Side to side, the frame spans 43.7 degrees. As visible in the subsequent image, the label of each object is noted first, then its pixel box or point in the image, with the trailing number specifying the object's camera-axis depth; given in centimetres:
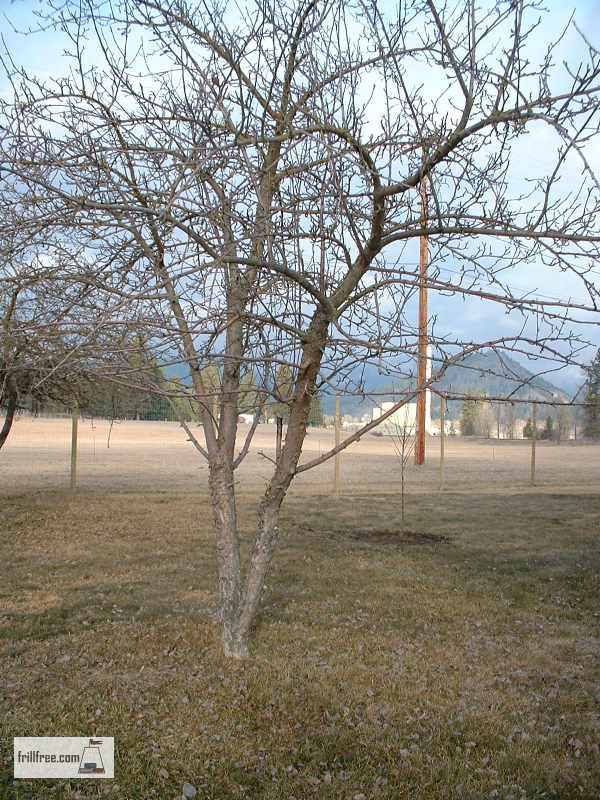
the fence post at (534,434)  2110
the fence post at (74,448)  1435
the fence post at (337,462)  1570
